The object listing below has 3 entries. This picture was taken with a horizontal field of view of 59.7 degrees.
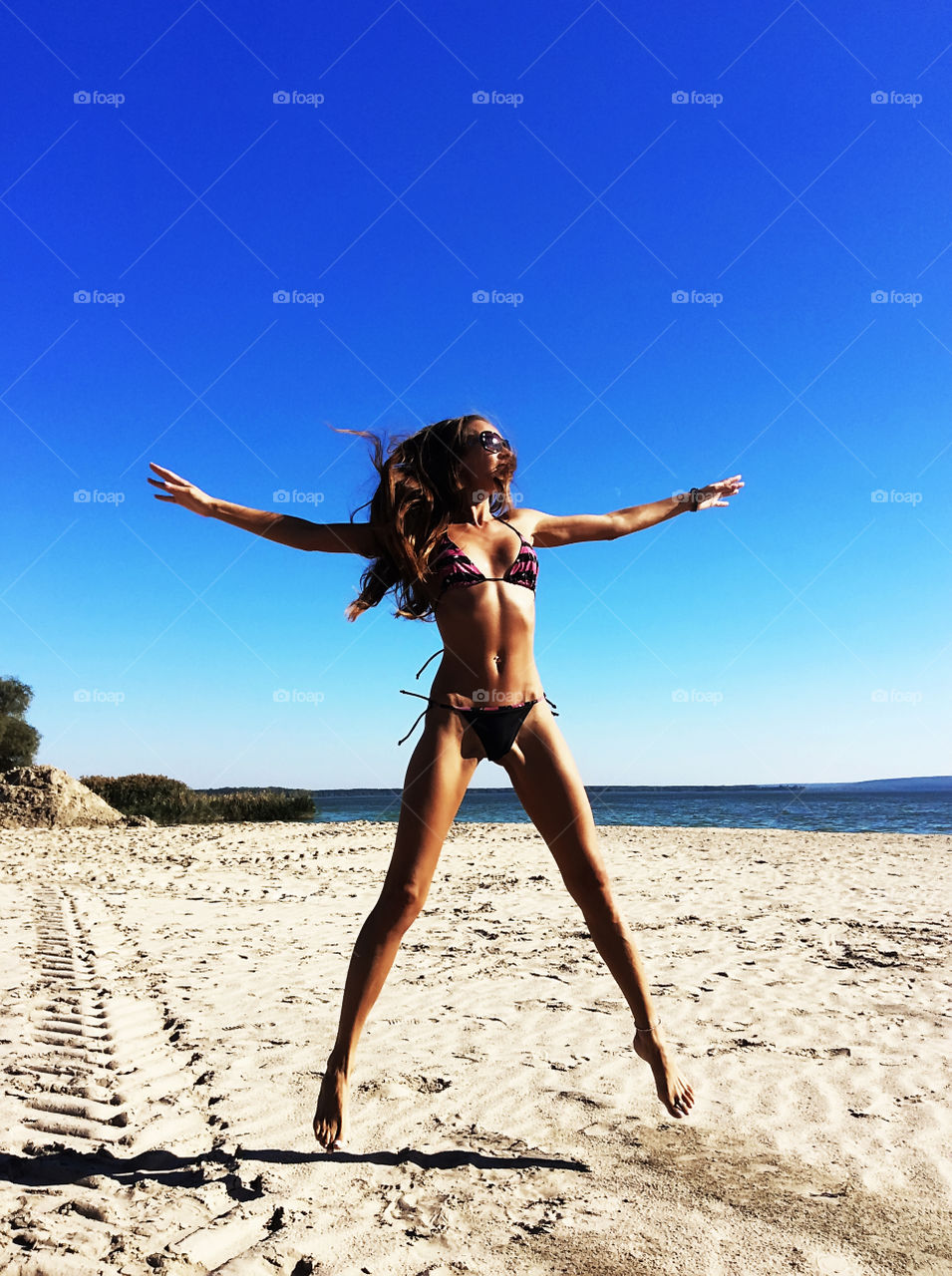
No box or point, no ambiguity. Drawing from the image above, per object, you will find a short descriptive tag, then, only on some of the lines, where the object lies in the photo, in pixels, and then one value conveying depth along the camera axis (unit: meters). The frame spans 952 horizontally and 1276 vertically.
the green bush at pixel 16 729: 35.25
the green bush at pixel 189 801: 24.34
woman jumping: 2.88
